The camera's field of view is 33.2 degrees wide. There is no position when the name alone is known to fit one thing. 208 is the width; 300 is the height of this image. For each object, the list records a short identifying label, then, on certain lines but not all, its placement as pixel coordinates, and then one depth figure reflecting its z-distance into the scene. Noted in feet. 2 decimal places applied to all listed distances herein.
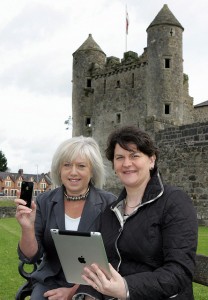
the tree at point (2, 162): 257.78
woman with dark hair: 7.58
